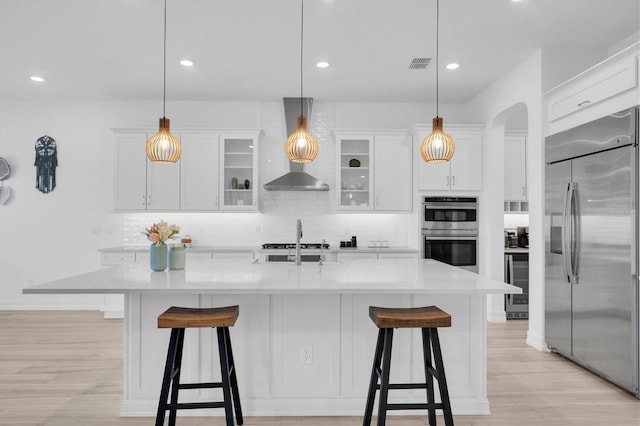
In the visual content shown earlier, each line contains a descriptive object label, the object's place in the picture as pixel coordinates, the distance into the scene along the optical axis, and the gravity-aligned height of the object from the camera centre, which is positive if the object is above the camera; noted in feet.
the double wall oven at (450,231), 17.13 -0.49
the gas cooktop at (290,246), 17.78 -1.22
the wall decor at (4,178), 18.66 +1.72
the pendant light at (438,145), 10.12 +1.82
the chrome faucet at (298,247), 10.68 -0.75
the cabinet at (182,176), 17.70 +1.79
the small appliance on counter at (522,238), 19.44 -0.86
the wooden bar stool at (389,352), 7.34 -2.47
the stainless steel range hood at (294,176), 17.60 +1.82
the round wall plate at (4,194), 18.65 +0.99
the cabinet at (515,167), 18.78 +2.40
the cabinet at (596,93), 9.77 +3.38
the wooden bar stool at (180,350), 7.24 -2.41
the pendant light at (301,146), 9.89 +1.75
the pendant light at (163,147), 9.86 +1.69
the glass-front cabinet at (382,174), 18.03 +1.96
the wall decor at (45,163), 18.72 +2.42
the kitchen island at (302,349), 8.72 -2.79
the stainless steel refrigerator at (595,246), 9.57 -0.68
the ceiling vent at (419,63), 14.11 +5.43
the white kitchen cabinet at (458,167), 17.37 +2.21
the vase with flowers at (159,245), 9.25 -0.63
